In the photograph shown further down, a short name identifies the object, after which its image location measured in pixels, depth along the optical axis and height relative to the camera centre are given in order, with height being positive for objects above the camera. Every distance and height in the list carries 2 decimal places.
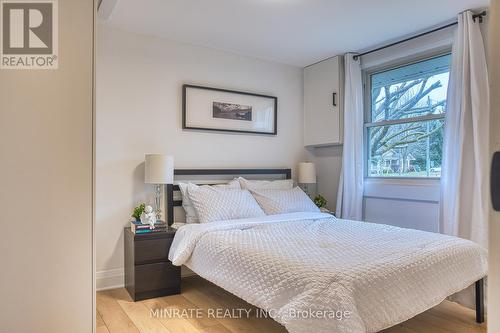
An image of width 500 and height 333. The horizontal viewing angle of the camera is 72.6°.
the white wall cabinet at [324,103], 4.04 +0.81
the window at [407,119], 3.35 +0.51
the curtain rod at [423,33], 2.83 +1.29
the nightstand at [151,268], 2.93 -0.89
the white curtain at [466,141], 2.74 +0.22
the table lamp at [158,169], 3.16 -0.02
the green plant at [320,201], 4.16 -0.42
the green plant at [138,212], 3.22 -0.43
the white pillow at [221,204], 3.18 -0.36
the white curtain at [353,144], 3.87 +0.27
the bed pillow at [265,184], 3.78 -0.20
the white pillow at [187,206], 3.32 -0.39
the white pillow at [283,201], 3.54 -0.37
